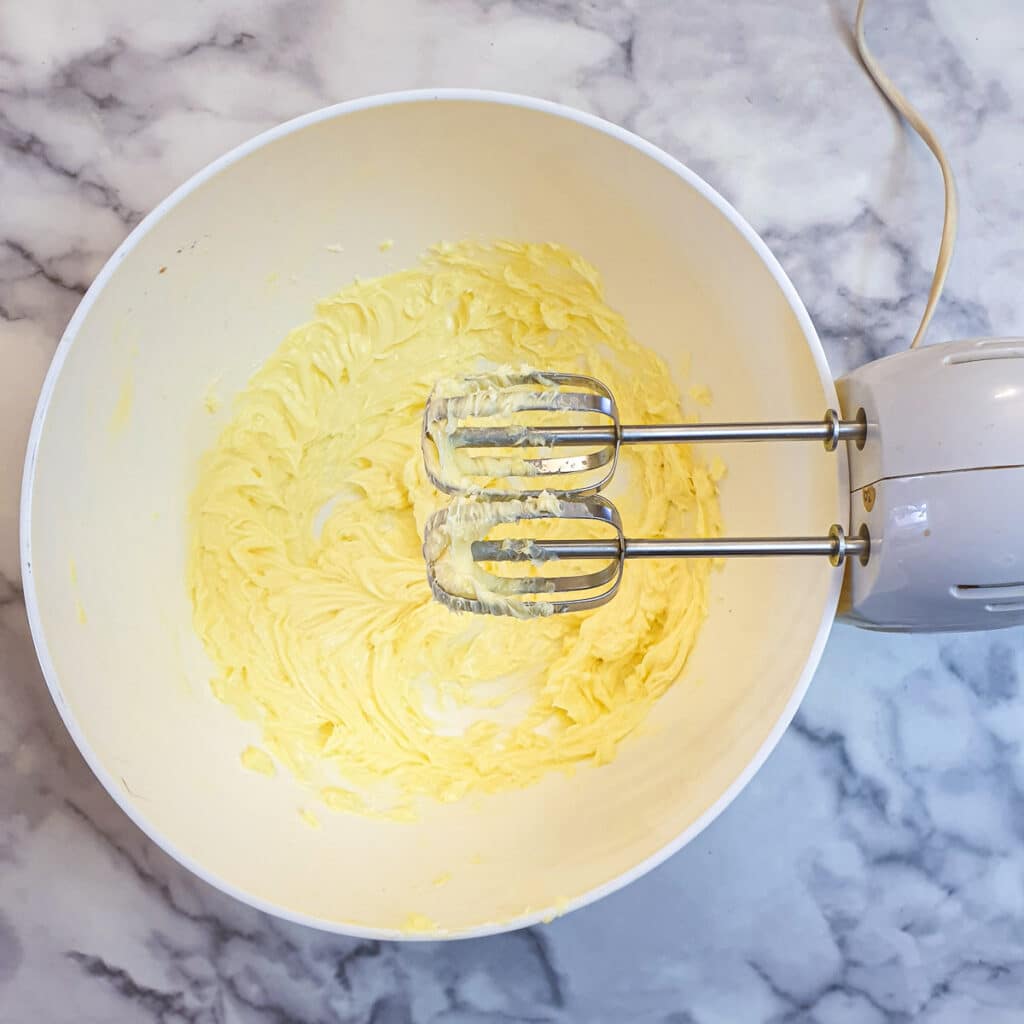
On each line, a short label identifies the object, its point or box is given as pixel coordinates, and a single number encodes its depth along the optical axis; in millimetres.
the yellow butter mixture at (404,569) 554
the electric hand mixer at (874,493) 456
